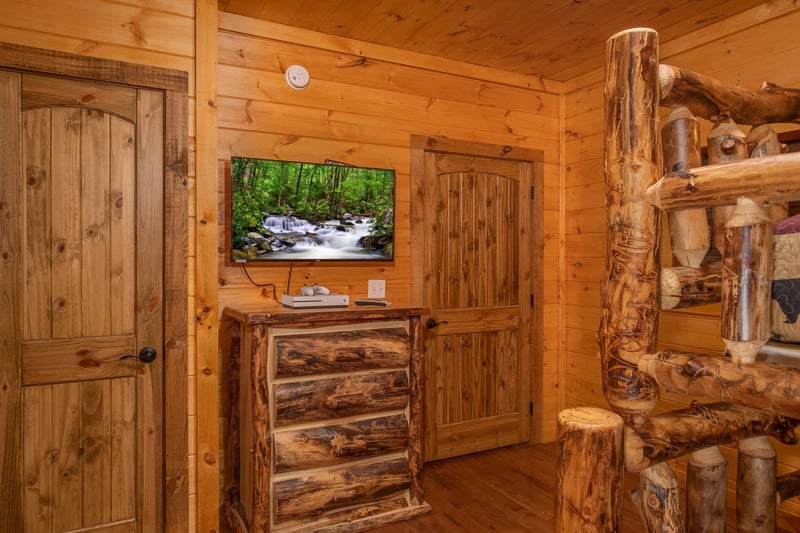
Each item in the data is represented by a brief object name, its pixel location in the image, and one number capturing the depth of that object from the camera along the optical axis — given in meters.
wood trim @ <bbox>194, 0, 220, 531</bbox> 2.37
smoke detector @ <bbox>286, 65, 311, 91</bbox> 2.95
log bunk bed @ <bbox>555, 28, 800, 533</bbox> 1.00
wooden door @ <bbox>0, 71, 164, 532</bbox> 2.11
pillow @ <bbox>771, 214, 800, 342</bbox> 1.03
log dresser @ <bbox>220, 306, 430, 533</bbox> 2.36
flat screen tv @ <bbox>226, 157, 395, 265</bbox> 2.75
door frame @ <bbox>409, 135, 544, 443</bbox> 3.33
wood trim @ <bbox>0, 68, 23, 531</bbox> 2.06
